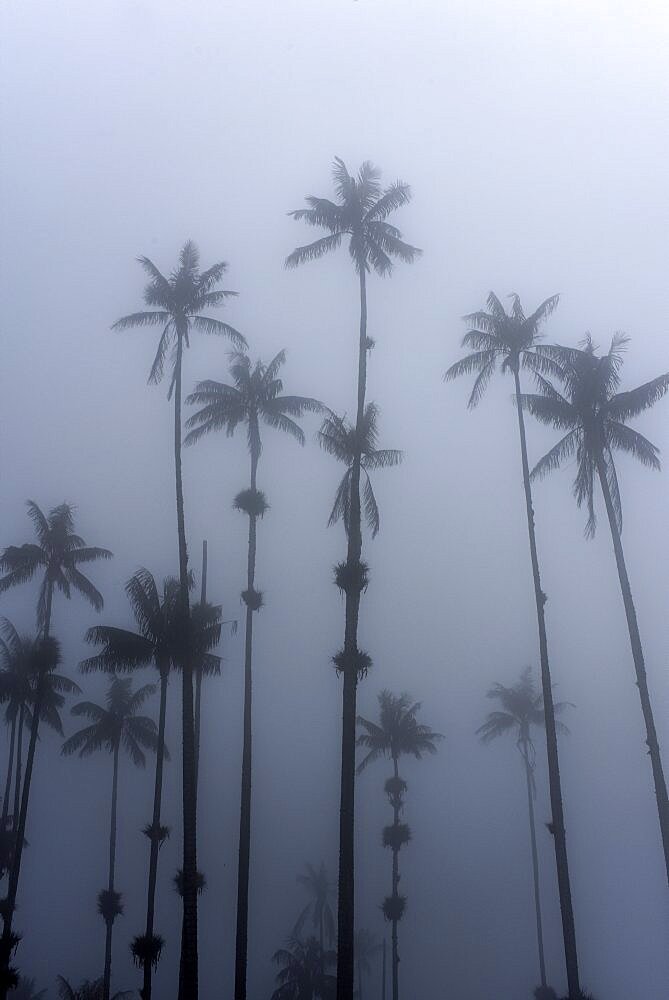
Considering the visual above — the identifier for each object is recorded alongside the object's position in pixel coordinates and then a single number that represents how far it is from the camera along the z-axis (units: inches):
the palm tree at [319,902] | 3075.8
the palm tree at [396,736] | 2016.5
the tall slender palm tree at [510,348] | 1188.5
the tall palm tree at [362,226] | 1240.8
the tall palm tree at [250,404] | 1357.0
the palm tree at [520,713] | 2122.3
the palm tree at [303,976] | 2171.5
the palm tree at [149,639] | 1137.4
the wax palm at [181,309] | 1226.0
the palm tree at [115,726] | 1871.3
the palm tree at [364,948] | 3174.2
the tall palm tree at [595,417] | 1105.4
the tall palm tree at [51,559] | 1648.6
